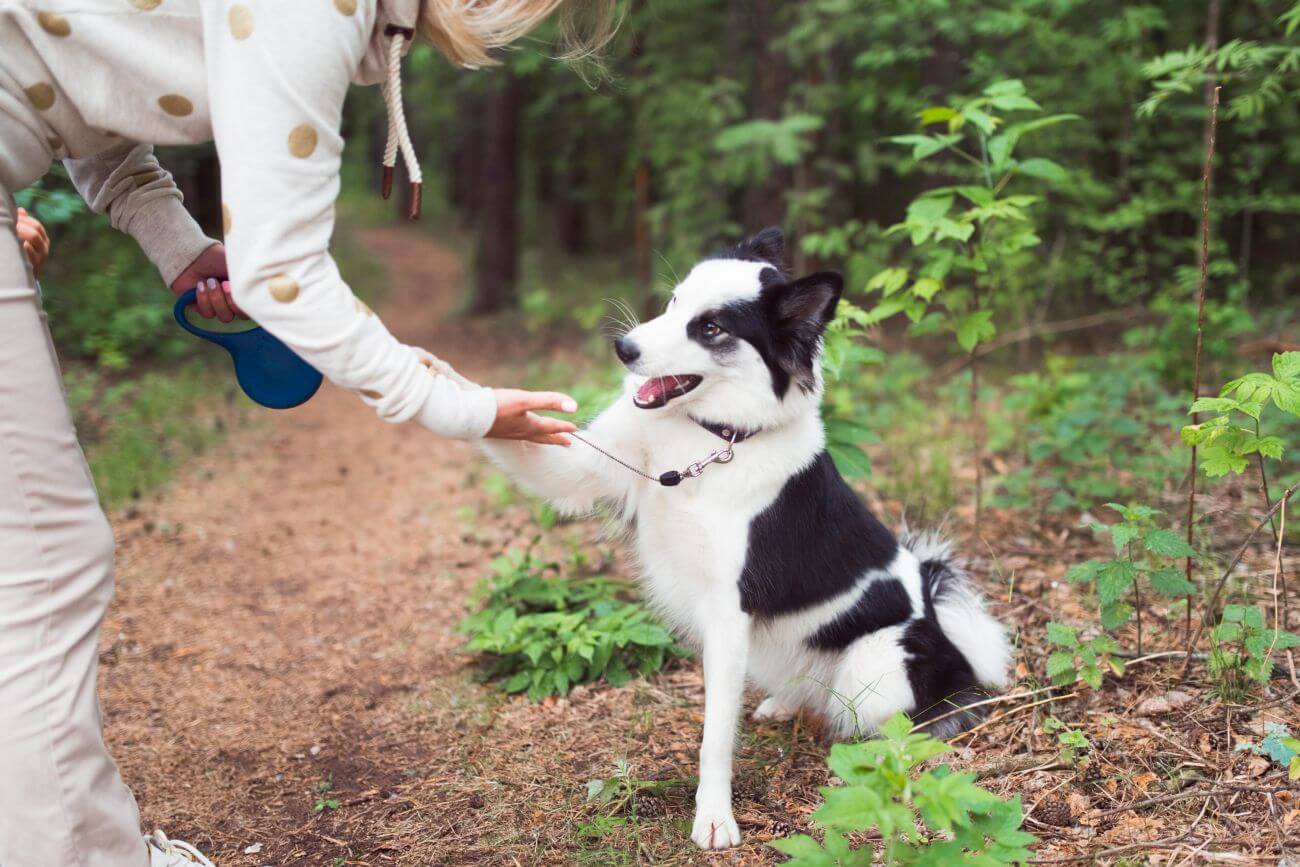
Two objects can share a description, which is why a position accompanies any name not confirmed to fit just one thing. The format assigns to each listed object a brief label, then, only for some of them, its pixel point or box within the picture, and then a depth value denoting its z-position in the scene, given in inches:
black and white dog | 98.0
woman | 60.1
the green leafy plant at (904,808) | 67.3
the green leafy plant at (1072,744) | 100.0
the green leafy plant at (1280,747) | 87.5
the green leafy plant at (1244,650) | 102.3
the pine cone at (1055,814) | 93.4
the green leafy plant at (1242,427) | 91.9
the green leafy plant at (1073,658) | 106.7
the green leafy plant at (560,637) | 126.9
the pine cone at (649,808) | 101.3
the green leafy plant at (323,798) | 104.7
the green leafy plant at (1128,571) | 103.7
